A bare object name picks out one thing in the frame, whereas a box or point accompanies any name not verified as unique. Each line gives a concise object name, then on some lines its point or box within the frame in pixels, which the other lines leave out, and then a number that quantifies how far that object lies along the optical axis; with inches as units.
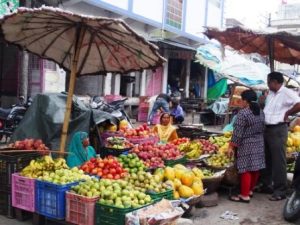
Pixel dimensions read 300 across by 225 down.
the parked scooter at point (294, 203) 217.0
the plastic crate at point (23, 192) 195.8
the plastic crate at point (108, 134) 305.4
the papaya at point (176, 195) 211.2
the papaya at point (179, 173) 229.3
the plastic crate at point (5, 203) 207.9
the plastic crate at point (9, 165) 205.8
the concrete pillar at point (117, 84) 703.3
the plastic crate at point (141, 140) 291.7
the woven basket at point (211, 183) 245.1
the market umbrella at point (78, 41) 201.6
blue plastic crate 185.8
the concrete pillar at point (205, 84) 1072.2
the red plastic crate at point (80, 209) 176.7
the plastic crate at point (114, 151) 259.9
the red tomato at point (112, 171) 212.4
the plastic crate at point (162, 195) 190.5
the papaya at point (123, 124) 322.7
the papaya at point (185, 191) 216.7
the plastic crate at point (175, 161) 253.0
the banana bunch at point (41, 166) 201.0
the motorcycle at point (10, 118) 384.8
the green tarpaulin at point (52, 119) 306.8
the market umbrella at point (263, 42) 266.5
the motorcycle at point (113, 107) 354.7
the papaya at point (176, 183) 220.1
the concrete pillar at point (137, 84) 791.1
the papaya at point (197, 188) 223.7
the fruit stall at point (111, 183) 176.6
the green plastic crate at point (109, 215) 168.9
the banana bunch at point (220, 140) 309.4
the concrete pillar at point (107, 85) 670.5
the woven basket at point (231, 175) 260.4
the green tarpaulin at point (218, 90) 1042.7
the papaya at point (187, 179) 225.9
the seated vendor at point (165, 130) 316.5
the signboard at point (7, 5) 426.0
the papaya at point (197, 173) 239.9
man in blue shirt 475.5
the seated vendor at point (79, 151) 245.3
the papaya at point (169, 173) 226.4
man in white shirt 257.1
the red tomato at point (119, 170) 214.8
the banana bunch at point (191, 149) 280.4
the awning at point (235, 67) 544.7
